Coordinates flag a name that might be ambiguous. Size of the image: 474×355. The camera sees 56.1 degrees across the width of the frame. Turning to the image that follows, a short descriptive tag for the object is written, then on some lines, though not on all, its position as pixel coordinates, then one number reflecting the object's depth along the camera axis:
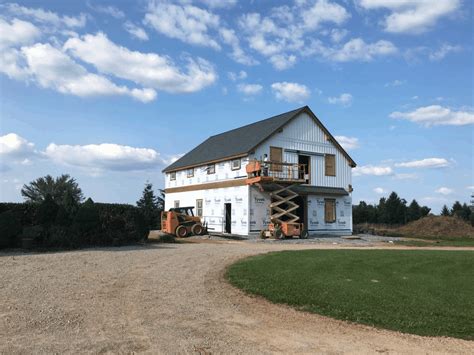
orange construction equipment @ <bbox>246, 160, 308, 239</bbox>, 27.62
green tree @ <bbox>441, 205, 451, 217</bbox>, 63.06
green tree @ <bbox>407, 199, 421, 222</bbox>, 54.91
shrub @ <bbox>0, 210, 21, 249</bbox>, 16.51
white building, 29.33
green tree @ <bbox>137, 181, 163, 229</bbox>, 51.94
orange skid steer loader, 27.94
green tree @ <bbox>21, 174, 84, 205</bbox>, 47.72
